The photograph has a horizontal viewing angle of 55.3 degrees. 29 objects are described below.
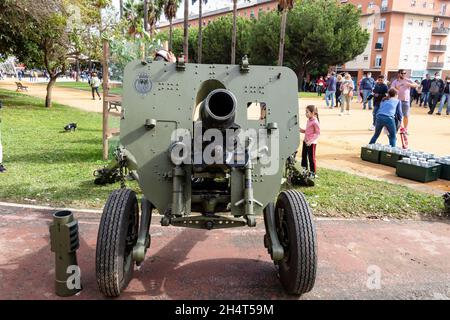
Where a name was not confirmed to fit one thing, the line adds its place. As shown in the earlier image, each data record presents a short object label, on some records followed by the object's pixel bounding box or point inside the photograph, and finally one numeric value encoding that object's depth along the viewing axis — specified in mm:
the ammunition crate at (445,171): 8182
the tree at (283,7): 22570
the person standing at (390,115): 9367
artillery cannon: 3467
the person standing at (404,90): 11844
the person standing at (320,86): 34669
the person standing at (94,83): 25609
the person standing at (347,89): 18094
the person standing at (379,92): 12883
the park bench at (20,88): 29075
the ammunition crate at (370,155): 9469
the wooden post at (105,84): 7809
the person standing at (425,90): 22522
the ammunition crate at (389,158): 9023
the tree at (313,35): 41594
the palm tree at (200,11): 38612
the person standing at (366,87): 20094
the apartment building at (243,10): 77375
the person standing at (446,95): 18677
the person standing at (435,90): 19672
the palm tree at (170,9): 43625
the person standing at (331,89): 20445
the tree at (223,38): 50531
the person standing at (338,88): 21031
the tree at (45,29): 15539
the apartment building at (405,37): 57375
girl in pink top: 7168
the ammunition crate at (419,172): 7973
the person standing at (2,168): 7593
